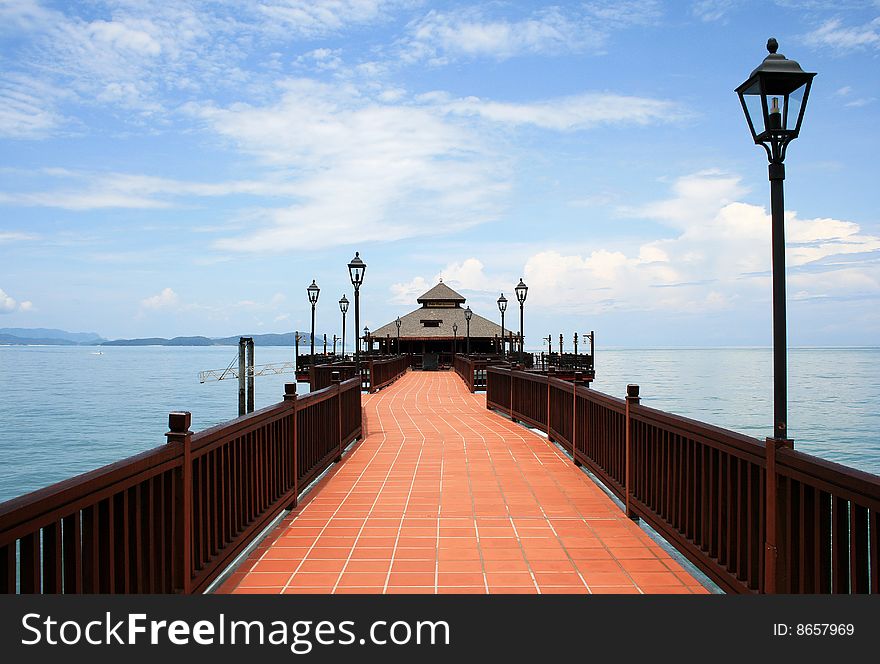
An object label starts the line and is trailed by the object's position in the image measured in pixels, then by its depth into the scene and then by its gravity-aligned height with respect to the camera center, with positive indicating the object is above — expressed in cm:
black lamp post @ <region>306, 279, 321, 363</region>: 2911 +204
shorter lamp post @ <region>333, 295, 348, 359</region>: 3328 +176
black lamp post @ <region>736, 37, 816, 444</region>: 422 +142
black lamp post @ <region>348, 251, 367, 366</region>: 1786 +179
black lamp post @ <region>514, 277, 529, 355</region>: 2467 +177
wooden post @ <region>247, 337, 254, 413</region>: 1702 -62
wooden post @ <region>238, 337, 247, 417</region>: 1644 -77
